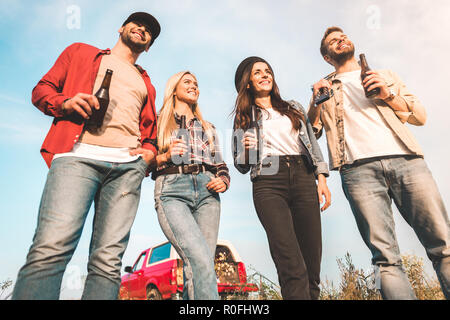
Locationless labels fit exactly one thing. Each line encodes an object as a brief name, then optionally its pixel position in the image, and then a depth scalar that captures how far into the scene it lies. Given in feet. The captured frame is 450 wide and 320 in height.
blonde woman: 8.45
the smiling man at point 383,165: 9.11
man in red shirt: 6.85
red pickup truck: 25.82
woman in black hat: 8.74
